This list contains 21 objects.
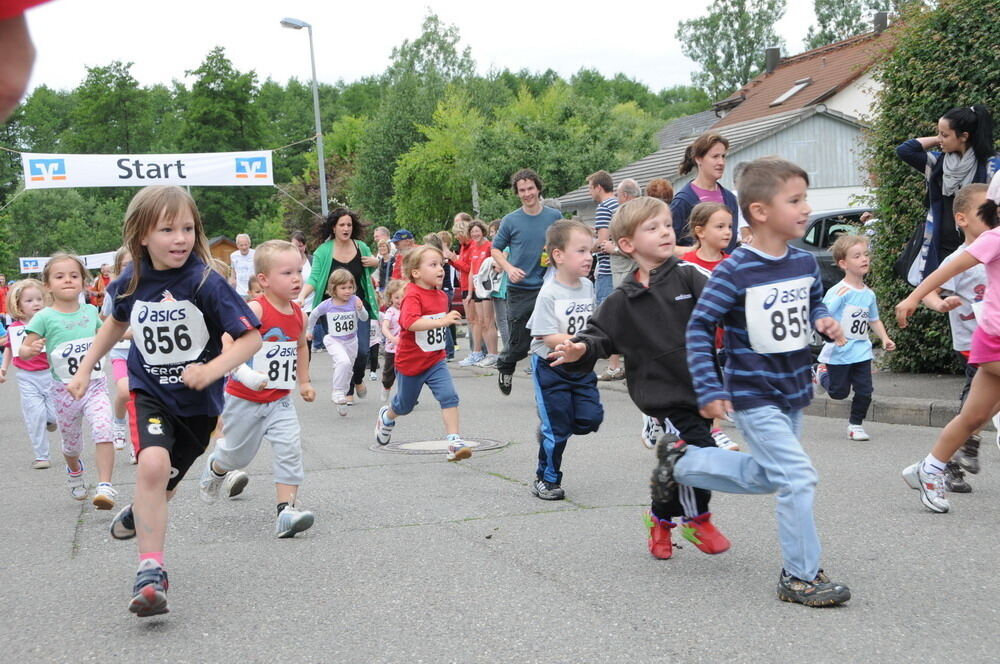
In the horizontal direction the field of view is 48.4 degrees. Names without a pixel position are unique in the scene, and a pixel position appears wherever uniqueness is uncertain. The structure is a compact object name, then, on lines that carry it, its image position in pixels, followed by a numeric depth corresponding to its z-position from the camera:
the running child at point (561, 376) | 6.36
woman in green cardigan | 11.93
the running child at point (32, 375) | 8.30
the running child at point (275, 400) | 5.79
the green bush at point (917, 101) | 9.86
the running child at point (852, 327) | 8.59
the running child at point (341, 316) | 11.55
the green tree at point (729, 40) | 71.50
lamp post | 29.22
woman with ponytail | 7.09
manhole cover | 8.56
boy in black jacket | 4.84
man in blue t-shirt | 10.95
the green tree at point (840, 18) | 70.38
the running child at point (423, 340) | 8.13
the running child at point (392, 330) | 11.09
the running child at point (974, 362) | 5.52
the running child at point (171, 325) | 4.58
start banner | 25.17
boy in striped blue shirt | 4.19
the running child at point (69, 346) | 7.21
